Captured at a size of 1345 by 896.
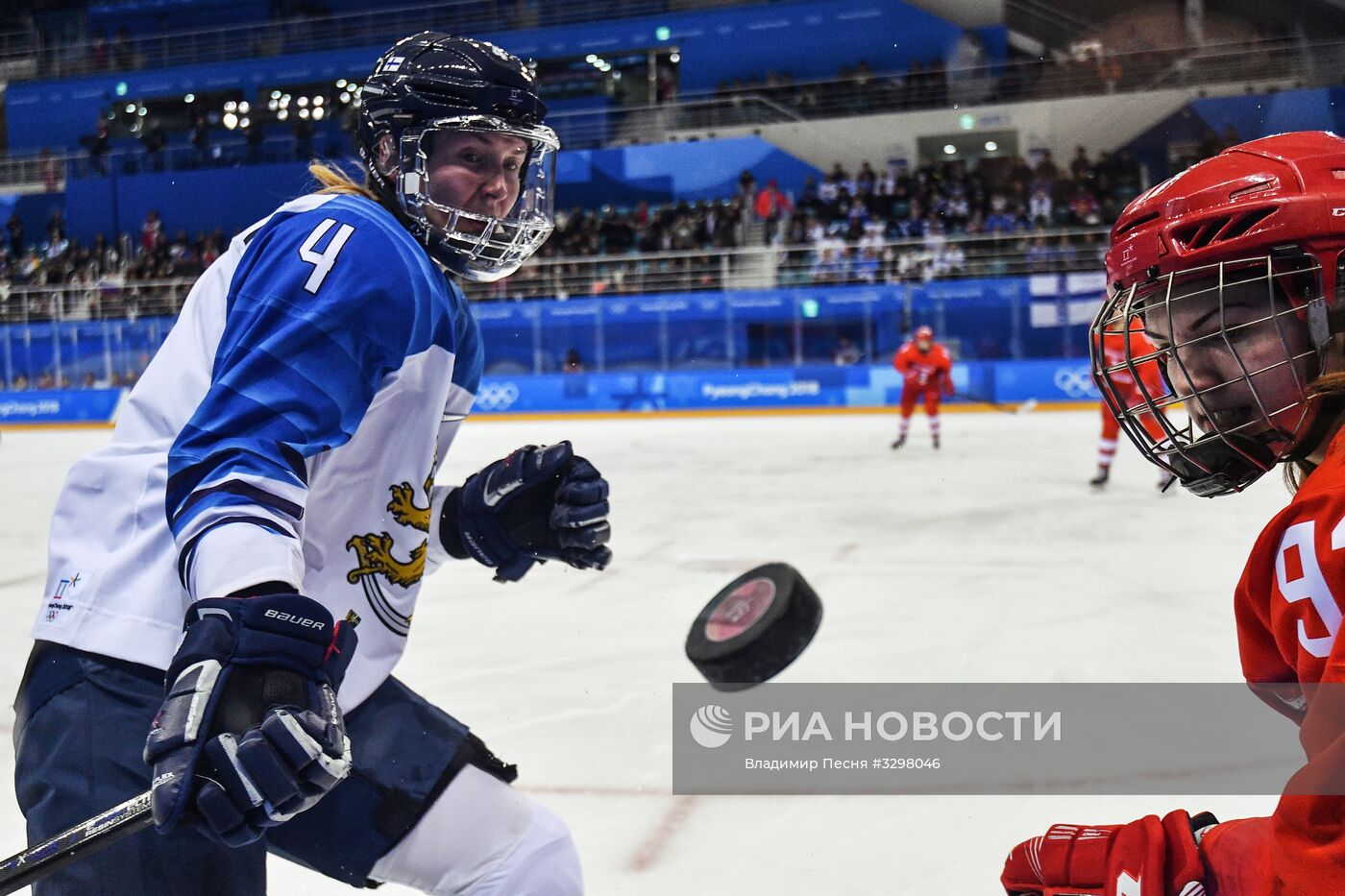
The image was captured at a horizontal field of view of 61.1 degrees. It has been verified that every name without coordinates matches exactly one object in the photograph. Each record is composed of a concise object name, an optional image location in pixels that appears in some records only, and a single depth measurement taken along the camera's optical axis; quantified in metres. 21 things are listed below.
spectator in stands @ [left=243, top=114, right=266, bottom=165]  15.24
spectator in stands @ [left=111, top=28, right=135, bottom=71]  19.17
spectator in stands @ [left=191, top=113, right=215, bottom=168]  15.88
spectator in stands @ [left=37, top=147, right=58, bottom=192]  18.16
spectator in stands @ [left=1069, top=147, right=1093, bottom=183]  13.27
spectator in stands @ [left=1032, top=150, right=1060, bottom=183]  13.63
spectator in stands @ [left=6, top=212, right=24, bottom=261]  18.19
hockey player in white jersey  0.87
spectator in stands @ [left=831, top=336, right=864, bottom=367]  13.11
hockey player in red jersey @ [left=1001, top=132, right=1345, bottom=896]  0.92
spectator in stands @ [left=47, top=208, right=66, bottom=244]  17.42
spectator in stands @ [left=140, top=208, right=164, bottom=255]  14.78
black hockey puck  1.48
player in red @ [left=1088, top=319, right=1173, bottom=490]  5.70
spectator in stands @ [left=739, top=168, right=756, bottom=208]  15.95
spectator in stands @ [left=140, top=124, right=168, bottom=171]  16.25
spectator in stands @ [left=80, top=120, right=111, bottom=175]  17.44
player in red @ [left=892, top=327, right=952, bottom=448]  8.95
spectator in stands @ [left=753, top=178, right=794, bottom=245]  15.32
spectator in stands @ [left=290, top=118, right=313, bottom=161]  13.54
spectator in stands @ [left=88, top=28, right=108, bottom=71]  19.17
